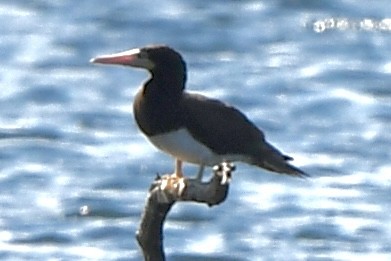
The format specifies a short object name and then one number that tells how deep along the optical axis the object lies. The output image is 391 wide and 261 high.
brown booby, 19.69
